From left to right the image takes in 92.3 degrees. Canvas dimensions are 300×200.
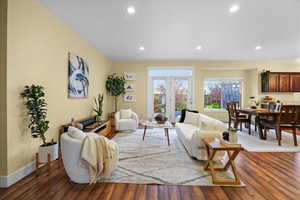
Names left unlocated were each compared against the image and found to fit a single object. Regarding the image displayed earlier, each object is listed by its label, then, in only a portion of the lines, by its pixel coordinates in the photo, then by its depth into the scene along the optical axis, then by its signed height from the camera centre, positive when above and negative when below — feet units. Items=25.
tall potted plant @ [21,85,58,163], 7.16 -1.03
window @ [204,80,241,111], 22.82 +0.96
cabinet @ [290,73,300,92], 20.38 +2.47
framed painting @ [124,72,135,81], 21.63 +3.39
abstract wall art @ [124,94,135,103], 21.66 +0.09
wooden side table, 6.81 -2.53
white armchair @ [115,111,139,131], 16.24 -2.87
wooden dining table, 13.00 -1.51
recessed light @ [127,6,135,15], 8.88 +5.60
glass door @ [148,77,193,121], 21.98 +0.58
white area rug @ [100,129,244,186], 7.21 -3.99
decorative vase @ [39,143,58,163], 7.57 -2.83
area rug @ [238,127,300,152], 11.44 -3.89
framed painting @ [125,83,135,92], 21.67 +1.75
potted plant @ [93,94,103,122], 15.17 -1.07
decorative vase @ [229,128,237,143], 7.23 -1.82
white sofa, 8.81 -2.25
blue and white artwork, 11.48 +1.86
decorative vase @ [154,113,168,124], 13.12 -1.85
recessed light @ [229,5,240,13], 8.72 +5.62
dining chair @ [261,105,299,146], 12.34 -1.78
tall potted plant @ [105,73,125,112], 19.78 +1.76
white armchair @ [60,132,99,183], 6.65 -2.81
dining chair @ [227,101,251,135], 16.10 -2.03
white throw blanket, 6.59 -2.74
